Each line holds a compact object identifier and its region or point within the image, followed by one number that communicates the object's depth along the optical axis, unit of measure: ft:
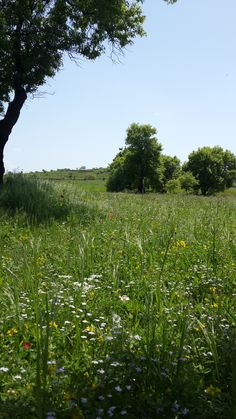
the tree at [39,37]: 51.08
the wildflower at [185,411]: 9.69
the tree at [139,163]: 213.66
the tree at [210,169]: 241.35
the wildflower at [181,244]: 23.89
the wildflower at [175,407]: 9.85
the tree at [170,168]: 268.21
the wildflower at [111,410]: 9.41
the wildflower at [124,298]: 15.08
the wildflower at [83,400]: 9.76
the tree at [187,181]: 222.58
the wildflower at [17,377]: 10.46
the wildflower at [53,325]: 12.92
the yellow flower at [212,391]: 10.47
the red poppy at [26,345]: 11.74
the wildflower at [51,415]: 9.25
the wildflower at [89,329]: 12.98
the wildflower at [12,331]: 12.77
